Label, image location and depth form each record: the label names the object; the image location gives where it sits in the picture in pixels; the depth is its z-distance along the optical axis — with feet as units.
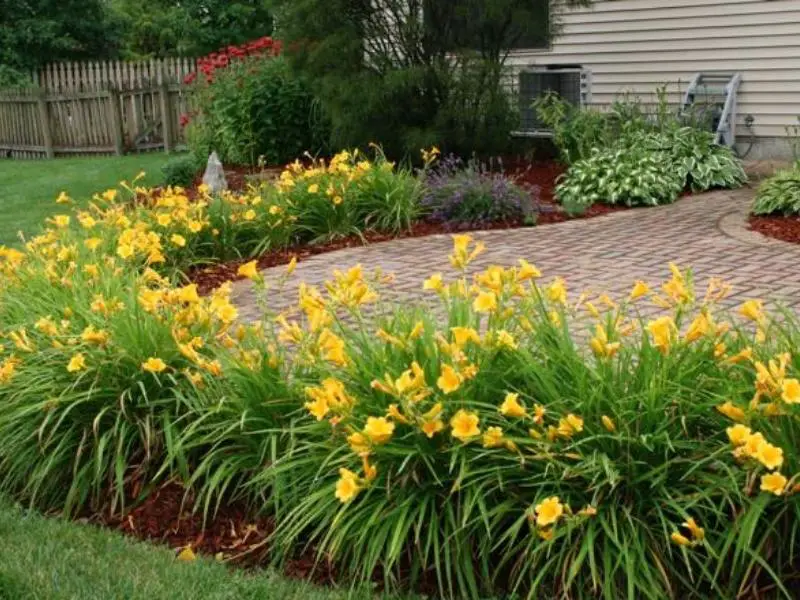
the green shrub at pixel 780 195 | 28.32
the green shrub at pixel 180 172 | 40.32
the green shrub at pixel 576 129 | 37.40
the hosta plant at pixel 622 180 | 32.89
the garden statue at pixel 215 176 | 34.14
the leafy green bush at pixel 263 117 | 43.42
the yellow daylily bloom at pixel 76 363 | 12.75
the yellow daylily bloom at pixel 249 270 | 12.85
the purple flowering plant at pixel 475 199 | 29.45
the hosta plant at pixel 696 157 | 34.91
